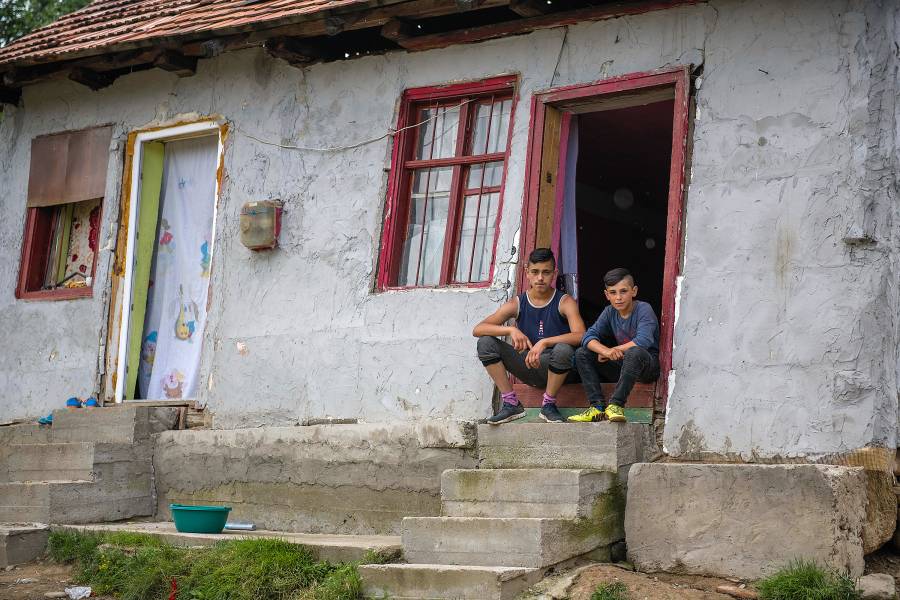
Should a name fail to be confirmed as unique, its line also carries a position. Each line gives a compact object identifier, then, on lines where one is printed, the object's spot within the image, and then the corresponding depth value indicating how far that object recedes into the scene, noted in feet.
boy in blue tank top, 26.40
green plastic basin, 27.91
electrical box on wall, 32.71
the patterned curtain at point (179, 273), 35.73
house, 24.41
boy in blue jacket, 25.00
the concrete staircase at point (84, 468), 31.19
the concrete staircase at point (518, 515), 22.36
